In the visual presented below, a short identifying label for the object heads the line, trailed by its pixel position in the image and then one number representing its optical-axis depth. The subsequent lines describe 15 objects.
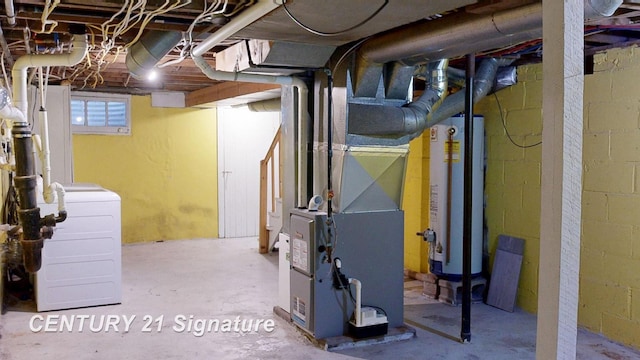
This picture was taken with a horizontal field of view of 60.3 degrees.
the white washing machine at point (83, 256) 4.13
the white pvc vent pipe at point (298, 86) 3.42
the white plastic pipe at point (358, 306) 3.48
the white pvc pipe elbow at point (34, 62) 3.13
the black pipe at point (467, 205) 3.37
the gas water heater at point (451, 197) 4.38
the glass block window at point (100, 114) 6.69
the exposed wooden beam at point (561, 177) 1.16
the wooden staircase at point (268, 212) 6.29
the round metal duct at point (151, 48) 3.19
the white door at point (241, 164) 7.39
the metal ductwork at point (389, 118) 3.46
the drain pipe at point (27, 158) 3.13
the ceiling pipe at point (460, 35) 2.29
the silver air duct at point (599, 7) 2.05
